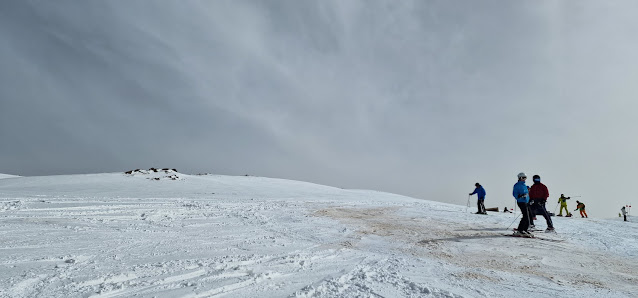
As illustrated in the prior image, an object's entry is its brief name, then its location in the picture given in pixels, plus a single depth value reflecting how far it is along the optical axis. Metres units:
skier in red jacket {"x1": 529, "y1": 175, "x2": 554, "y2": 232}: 11.65
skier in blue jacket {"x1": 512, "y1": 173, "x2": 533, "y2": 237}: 9.79
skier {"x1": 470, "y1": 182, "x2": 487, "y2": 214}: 16.88
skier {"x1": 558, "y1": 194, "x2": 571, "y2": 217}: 21.11
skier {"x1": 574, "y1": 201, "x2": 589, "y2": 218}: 21.48
